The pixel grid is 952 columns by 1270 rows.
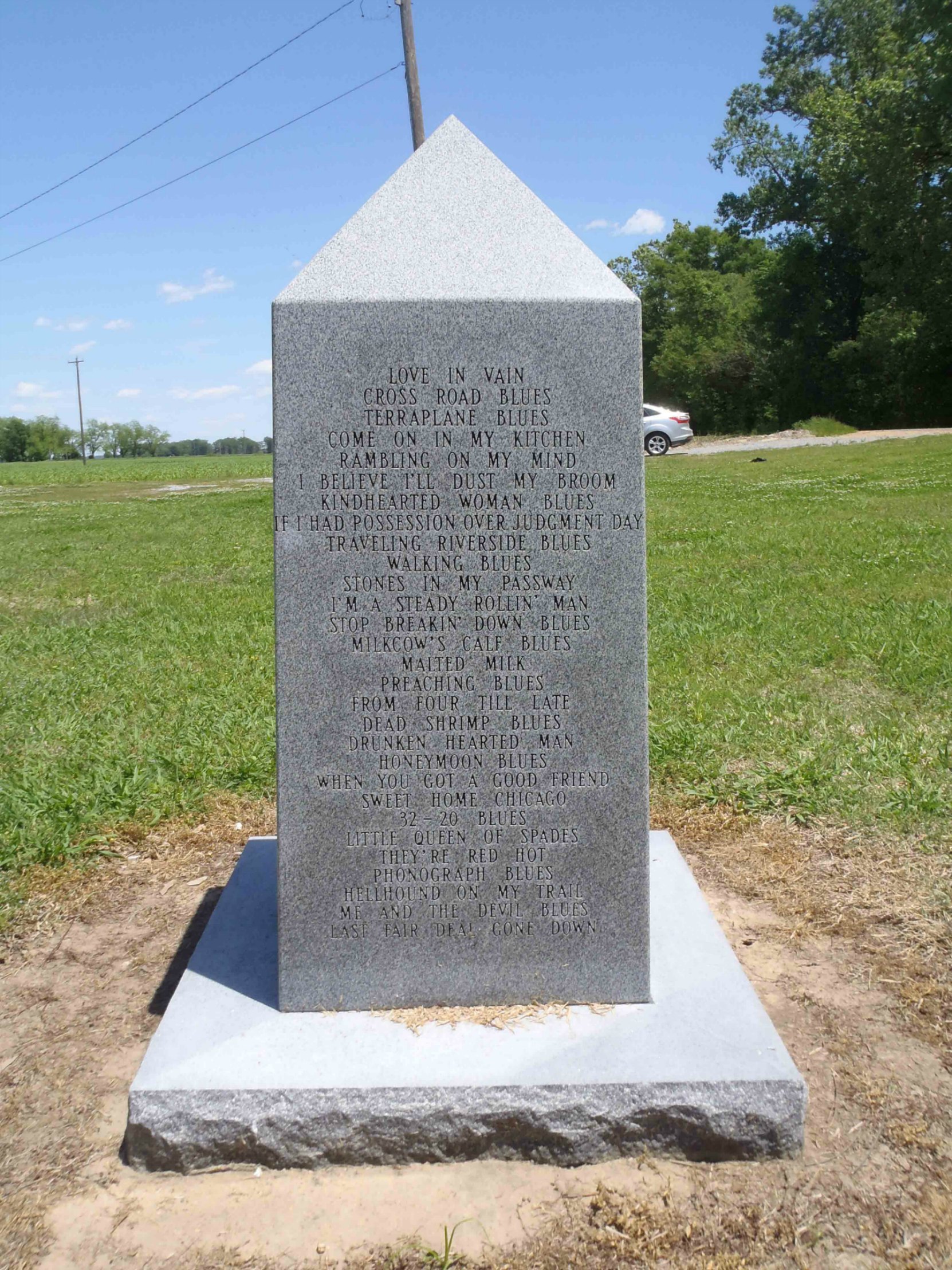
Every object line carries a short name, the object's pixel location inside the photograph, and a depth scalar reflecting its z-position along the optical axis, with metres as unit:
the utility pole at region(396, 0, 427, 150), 15.72
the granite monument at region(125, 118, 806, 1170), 2.51
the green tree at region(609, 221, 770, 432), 47.19
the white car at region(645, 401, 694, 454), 29.89
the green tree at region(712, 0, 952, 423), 33.22
